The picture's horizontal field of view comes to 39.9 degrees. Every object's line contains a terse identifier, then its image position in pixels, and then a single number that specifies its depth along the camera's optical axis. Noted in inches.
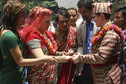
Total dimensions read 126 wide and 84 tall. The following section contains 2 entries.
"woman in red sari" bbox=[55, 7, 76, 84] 119.8
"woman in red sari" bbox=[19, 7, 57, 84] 93.8
